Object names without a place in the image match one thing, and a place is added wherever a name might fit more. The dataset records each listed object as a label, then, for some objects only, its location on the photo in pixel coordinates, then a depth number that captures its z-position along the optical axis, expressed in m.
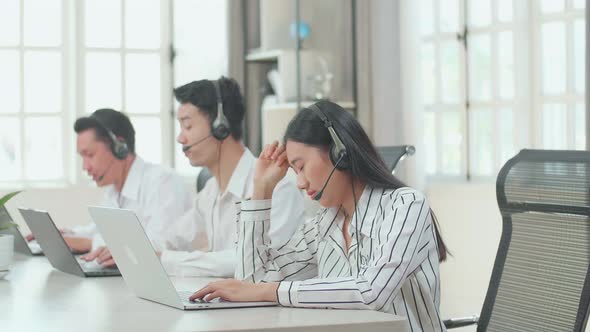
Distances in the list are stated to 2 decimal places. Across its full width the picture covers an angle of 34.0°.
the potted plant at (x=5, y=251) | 2.60
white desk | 1.71
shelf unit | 5.81
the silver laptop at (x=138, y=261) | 1.91
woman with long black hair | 1.94
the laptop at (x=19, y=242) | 3.25
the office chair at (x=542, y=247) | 2.12
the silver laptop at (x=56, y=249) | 2.63
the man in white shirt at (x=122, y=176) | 3.43
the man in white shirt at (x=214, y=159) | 2.97
